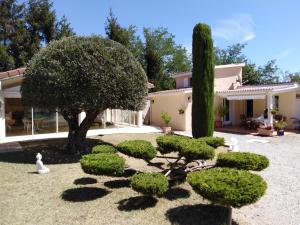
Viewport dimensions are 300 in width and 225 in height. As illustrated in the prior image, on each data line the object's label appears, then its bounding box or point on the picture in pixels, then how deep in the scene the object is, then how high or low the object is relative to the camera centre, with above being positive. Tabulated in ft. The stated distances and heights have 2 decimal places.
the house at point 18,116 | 59.26 -0.88
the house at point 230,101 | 79.71 +3.58
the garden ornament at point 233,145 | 47.57 -5.82
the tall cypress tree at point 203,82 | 54.03 +5.76
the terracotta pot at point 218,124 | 88.38 -4.02
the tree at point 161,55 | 124.47 +31.52
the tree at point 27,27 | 117.08 +37.26
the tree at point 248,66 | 164.66 +27.90
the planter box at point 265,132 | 69.62 -5.25
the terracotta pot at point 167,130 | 76.37 -5.04
